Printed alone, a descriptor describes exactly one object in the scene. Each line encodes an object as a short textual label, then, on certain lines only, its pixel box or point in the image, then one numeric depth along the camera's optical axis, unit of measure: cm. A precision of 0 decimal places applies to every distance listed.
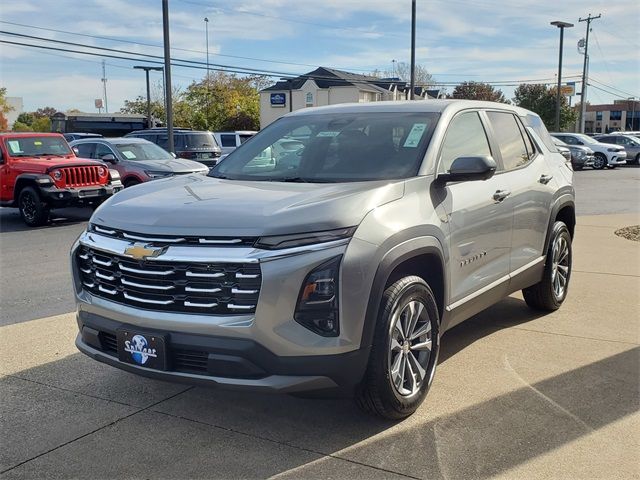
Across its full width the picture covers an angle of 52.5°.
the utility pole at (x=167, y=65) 2058
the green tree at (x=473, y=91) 7394
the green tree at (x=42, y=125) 6688
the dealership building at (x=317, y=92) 6406
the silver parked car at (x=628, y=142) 3388
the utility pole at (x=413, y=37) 2735
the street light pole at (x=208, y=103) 6319
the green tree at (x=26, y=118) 8956
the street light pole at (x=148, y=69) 3792
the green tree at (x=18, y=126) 6795
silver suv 323
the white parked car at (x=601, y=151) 3097
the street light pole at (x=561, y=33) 3794
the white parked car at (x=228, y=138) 2481
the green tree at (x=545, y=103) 6150
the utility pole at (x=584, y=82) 4980
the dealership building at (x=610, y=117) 10575
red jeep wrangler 1294
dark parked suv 2008
